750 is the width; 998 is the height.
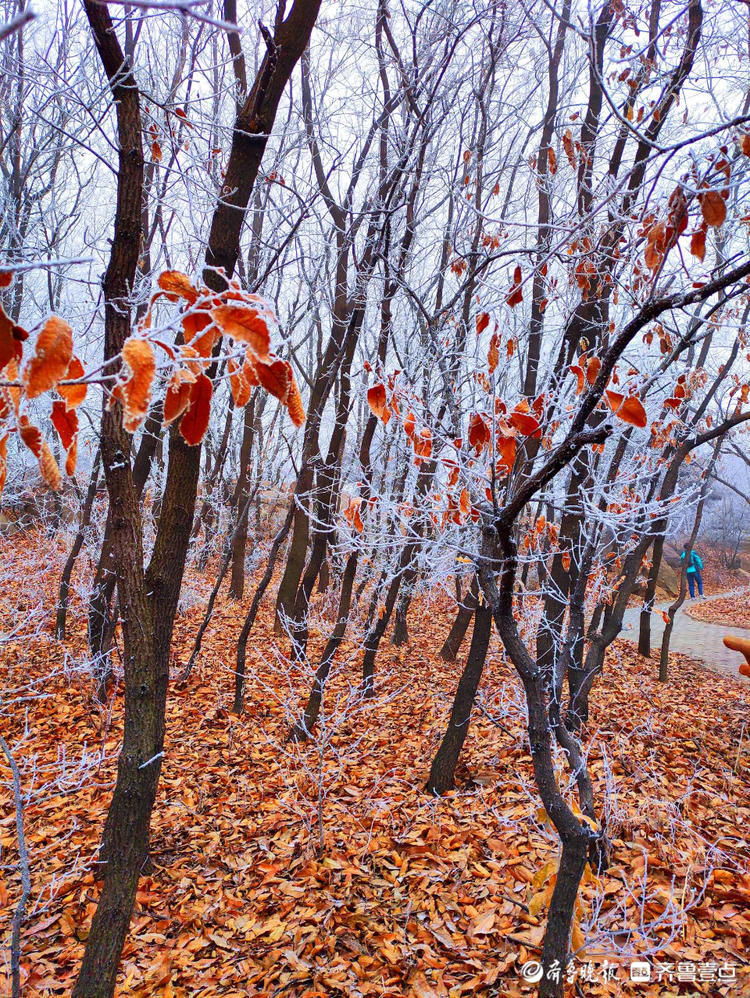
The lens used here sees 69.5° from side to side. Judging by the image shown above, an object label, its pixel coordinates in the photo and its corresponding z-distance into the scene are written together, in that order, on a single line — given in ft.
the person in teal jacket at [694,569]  51.57
